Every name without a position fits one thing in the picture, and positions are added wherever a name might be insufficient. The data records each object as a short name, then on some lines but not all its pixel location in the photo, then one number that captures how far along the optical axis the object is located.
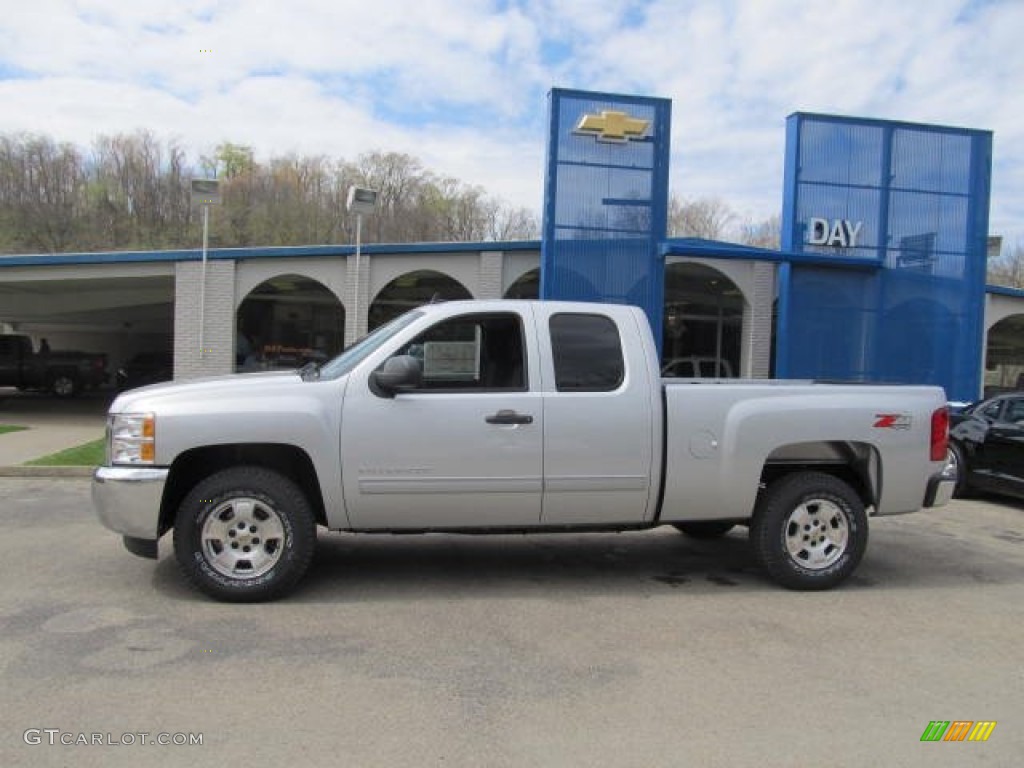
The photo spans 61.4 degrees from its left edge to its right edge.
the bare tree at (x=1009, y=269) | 58.24
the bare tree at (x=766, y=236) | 49.41
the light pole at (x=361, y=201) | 15.41
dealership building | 15.82
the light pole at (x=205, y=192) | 15.45
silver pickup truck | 5.41
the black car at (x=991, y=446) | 10.41
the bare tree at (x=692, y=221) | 49.06
